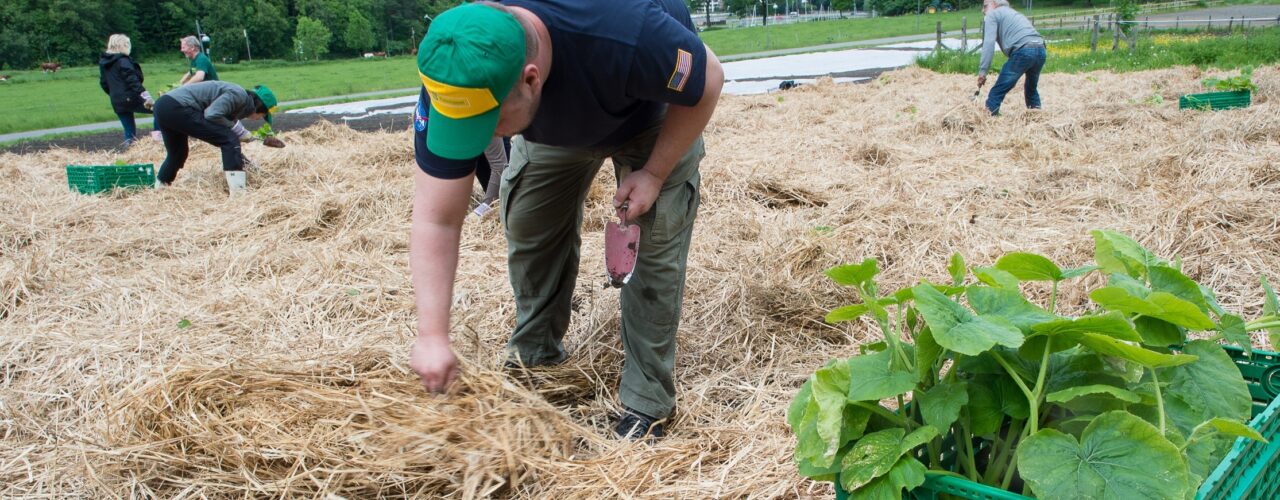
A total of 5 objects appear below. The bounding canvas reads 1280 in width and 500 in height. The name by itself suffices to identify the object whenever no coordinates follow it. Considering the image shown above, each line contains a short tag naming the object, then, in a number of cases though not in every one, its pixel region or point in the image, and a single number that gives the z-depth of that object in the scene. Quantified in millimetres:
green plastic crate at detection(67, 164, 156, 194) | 6164
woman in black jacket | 9055
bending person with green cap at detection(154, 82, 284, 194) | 6184
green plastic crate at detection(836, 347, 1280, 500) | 1160
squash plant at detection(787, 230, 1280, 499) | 1169
